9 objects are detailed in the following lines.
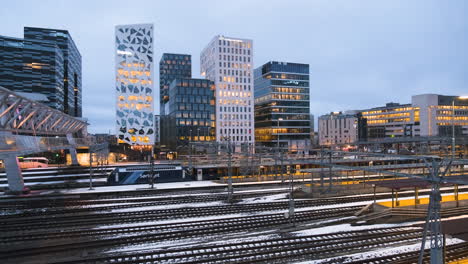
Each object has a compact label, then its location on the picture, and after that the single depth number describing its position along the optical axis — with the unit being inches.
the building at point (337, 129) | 5313.0
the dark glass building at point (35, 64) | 4035.4
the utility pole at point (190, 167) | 1635.1
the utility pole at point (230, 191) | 1070.9
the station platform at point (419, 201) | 925.7
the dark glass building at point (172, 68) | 6535.4
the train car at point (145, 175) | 1519.4
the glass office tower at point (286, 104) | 4097.0
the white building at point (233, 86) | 3690.9
